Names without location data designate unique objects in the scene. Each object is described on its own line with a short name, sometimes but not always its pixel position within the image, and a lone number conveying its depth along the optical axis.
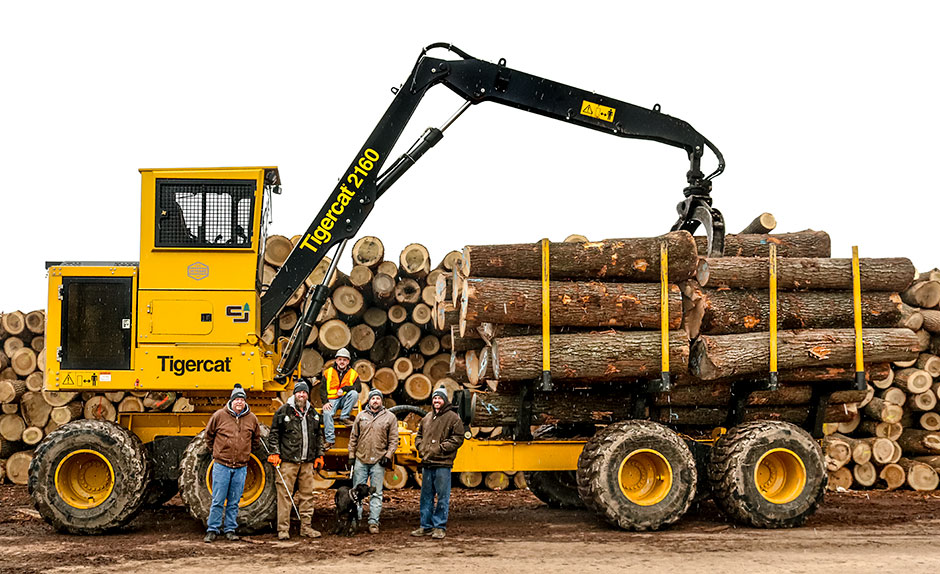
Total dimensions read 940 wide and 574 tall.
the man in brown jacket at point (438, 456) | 10.01
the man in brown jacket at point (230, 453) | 9.62
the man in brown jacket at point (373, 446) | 10.14
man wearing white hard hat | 10.89
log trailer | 10.02
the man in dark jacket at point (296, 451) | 9.79
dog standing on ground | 10.00
